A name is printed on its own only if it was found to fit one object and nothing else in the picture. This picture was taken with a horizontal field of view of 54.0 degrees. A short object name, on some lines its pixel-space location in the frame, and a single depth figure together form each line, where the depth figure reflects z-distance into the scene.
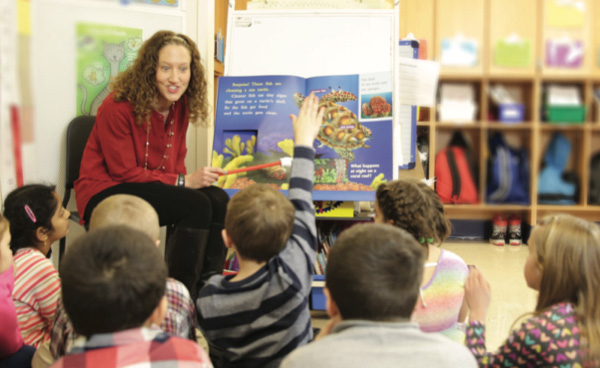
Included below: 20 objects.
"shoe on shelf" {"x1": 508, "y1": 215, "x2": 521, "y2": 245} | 4.86
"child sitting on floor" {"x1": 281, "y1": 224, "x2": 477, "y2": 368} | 0.88
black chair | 2.64
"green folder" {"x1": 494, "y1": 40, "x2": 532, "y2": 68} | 4.91
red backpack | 5.03
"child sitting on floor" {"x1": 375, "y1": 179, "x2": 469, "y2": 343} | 1.53
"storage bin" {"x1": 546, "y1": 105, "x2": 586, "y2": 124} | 4.62
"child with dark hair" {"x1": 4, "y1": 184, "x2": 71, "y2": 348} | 1.71
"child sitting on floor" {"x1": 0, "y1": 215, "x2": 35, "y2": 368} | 1.49
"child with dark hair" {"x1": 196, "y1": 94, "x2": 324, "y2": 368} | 1.29
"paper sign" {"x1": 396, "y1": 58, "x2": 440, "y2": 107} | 2.70
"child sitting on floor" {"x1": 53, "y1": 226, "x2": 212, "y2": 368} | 0.91
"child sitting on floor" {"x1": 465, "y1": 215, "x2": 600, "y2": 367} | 1.18
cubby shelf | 4.76
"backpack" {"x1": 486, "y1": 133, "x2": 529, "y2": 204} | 4.98
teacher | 2.10
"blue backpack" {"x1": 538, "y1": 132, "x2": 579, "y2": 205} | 4.85
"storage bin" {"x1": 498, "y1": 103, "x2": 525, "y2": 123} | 4.77
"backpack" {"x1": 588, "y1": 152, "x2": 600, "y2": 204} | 4.79
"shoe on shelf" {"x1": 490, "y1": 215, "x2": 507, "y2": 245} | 4.90
